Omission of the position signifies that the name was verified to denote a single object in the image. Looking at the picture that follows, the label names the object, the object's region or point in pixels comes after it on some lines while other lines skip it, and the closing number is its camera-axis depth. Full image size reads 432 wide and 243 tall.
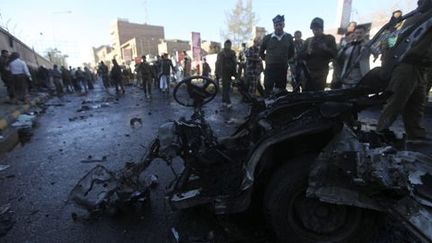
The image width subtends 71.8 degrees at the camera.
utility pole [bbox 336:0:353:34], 12.79
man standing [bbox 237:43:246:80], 12.10
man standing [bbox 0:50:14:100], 11.32
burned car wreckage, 1.97
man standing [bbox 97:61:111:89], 22.09
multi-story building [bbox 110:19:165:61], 82.45
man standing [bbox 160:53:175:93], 14.14
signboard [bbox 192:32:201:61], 22.91
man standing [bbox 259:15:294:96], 6.15
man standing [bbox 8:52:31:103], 11.15
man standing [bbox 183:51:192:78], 19.16
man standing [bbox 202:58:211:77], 16.79
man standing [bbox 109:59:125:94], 15.80
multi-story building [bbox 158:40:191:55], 57.88
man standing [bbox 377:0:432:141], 2.81
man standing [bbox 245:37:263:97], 9.21
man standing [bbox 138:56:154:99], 13.45
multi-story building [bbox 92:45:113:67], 99.72
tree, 41.31
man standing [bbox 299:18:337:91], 5.42
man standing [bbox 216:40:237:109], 8.88
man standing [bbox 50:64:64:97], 19.03
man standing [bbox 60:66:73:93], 22.89
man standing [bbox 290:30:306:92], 5.10
